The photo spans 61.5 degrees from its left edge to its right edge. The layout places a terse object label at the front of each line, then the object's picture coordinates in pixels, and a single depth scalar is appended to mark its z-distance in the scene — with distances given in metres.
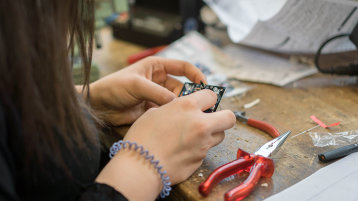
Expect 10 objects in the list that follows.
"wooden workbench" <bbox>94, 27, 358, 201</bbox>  0.47
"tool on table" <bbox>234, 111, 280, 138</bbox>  0.57
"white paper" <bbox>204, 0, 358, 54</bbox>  0.77
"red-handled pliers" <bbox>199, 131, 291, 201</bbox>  0.43
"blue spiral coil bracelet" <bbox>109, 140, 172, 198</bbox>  0.46
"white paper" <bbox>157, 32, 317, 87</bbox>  0.81
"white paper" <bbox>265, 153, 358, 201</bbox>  0.44
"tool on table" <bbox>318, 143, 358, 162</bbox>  0.50
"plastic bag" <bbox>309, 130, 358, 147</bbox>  0.55
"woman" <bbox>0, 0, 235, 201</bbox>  0.34
